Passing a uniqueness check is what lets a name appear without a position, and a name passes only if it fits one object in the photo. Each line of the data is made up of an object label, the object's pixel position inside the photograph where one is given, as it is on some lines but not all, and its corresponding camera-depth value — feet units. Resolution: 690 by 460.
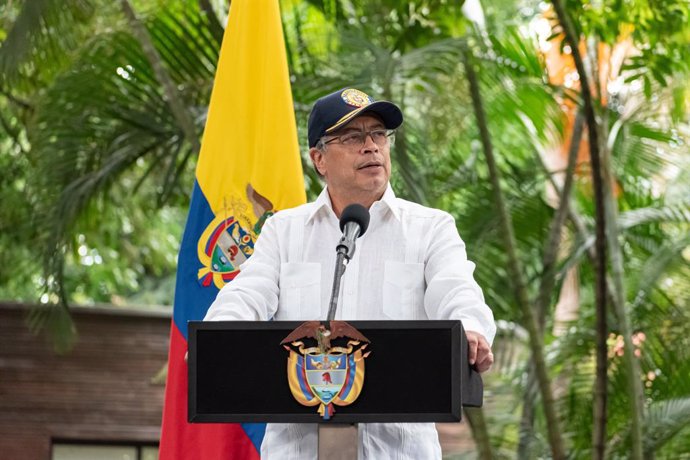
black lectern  19.01
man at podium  22.74
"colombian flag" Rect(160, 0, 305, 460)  36.17
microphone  21.13
